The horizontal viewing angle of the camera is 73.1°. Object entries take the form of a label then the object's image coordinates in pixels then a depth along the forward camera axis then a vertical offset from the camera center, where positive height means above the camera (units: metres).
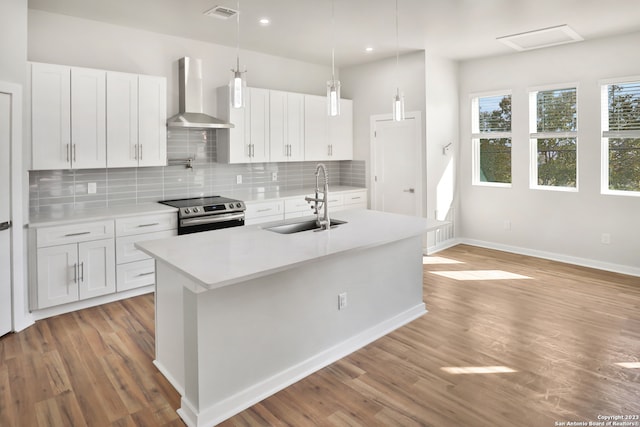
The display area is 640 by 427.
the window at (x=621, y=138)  4.96 +0.72
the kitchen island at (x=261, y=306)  2.30 -0.66
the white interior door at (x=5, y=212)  3.28 -0.07
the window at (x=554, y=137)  5.45 +0.81
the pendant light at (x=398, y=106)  3.27 +0.72
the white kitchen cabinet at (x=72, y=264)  3.67 -0.55
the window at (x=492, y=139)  6.09 +0.89
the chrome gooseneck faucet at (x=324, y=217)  3.19 -0.12
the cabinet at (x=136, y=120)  4.21 +0.83
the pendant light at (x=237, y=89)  2.65 +0.69
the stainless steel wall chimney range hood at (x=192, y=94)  4.79 +1.22
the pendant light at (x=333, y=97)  2.87 +0.69
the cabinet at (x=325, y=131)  6.02 +1.02
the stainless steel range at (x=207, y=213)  4.41 -0.12
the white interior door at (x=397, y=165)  5.93 +0.51
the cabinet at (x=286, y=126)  5.58 +1.00
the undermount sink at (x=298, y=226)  3.37 -0.20
